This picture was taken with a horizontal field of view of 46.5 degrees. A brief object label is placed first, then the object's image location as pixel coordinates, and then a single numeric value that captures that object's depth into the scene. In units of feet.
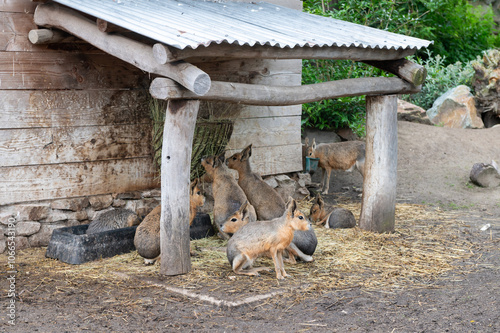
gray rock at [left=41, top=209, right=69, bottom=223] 23.31
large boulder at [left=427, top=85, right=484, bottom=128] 47.21
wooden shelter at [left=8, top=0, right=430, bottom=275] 17.69
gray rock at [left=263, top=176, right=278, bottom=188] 30.00
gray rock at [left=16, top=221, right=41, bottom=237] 22.70
